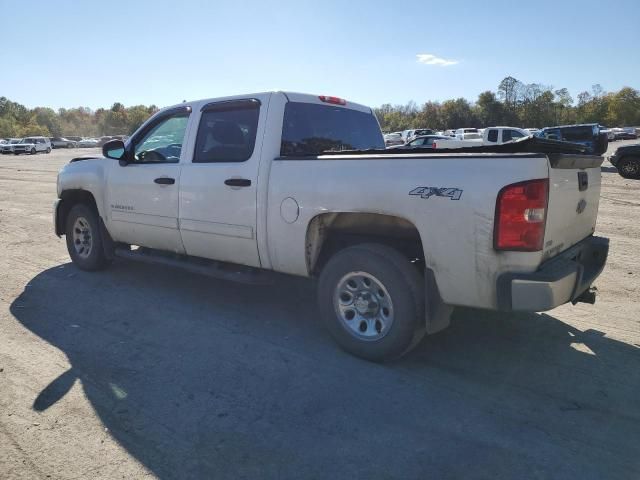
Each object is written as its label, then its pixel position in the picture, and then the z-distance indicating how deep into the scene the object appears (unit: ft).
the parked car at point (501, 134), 86.17
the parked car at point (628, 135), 212.02
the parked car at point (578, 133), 69.15
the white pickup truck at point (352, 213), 9.95
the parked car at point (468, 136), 117.80
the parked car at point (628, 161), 56.70
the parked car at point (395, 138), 135.29
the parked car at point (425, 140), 90.43
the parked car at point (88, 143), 262.88
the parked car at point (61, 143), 257.55
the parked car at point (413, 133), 140.31
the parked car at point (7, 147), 174.48
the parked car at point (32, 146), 174.19
